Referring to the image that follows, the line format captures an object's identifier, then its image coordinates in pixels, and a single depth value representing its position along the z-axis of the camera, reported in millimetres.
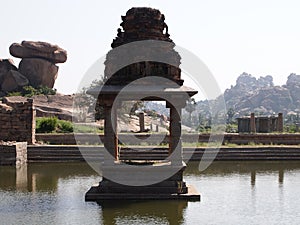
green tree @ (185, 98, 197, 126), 62812
